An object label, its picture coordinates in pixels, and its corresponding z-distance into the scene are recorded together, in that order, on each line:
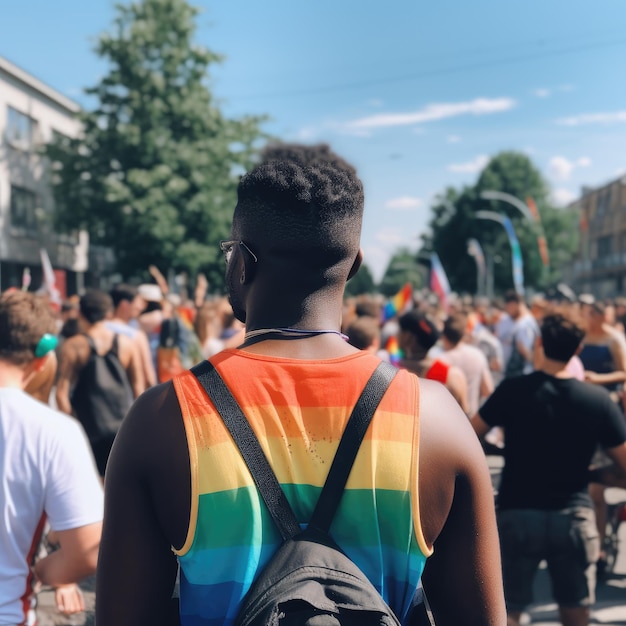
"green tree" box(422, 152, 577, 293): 55.25
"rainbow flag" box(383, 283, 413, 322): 12.51
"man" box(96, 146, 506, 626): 1.45
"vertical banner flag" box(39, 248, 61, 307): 14.66
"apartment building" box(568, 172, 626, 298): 65.00
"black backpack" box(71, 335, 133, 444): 5.77
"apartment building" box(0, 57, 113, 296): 33.44
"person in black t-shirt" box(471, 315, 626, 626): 3.79
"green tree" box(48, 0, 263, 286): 31.38
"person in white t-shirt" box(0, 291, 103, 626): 2.29
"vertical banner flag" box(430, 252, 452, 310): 19.22
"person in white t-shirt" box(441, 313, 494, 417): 6.50
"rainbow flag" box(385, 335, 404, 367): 7.57
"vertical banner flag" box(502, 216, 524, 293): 23.90
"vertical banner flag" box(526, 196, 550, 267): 31.56
